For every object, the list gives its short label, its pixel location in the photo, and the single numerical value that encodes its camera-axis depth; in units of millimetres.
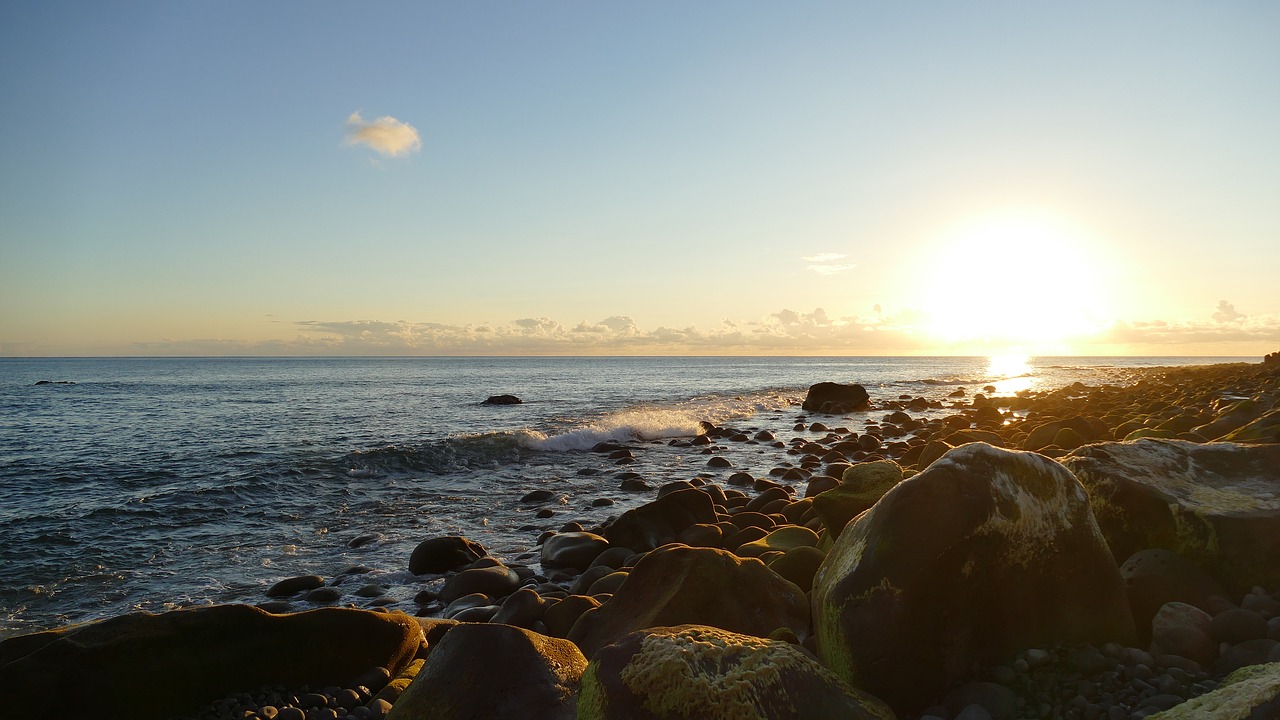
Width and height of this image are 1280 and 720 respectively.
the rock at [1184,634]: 3467
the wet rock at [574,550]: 8602
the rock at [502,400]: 35938
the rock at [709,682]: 2658
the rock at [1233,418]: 9250
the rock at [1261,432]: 6768
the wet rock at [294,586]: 7883
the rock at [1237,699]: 2381
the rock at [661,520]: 8883
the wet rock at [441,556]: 8664
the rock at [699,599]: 4496
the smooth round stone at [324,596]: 7691
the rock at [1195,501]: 4215
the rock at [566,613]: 5811
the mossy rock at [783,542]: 7031
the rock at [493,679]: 3613
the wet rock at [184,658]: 4453
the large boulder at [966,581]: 3463
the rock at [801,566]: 5539
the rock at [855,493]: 6727
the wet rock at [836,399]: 32125
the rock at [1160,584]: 4008
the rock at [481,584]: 7648
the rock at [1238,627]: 3486
